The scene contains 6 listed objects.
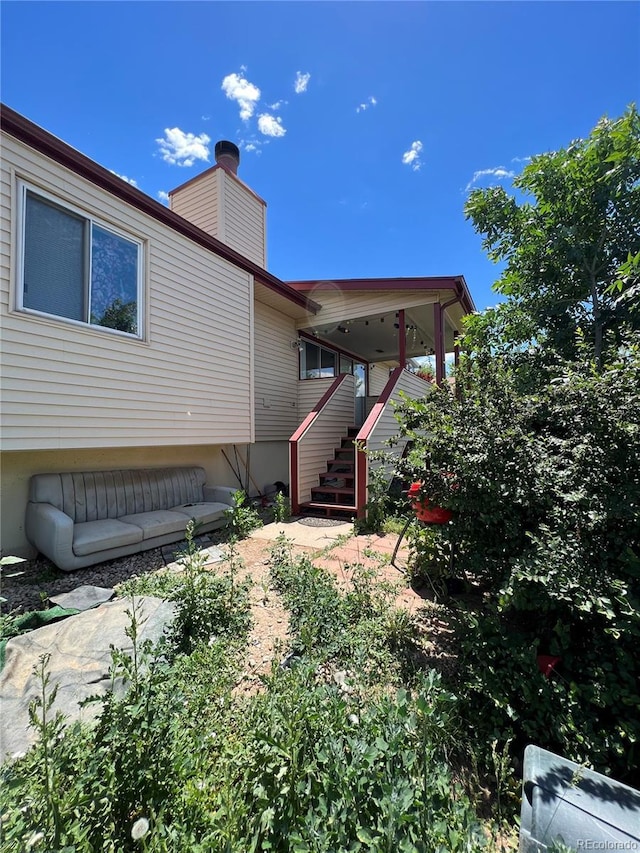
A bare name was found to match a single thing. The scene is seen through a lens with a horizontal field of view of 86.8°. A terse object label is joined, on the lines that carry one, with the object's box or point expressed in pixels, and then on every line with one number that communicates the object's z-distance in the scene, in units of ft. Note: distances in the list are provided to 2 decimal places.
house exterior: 12.44
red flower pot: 9.43
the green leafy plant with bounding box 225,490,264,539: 17.51
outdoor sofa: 12.87
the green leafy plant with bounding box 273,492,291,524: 19.67
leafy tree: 11.28
